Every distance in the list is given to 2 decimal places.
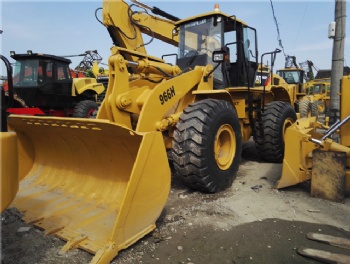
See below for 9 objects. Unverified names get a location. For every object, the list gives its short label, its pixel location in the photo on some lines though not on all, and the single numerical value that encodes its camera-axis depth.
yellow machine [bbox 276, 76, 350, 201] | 3.83
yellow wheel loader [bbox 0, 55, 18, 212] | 1.68
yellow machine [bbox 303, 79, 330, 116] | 17.87
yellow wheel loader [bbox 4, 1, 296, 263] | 2.78
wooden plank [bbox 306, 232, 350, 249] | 2.84
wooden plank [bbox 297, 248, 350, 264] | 2.57
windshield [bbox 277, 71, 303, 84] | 15.95
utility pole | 6.50
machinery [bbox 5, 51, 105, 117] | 9.38
